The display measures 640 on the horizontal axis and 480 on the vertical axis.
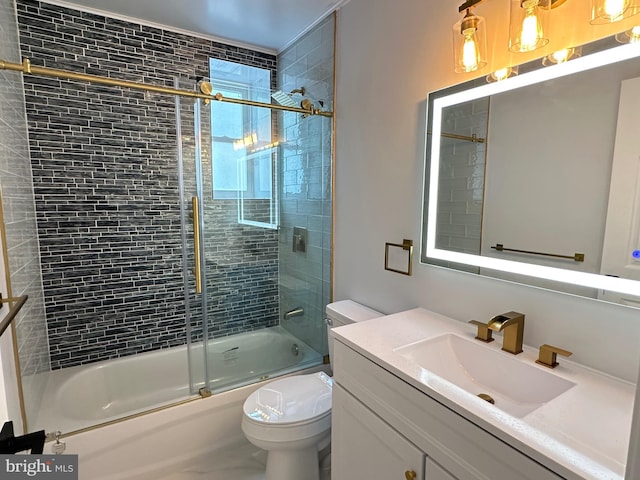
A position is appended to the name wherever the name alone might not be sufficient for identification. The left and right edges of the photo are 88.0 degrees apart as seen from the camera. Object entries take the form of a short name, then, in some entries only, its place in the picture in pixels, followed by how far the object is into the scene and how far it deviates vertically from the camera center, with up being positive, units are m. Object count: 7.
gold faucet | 1.15 -0.46
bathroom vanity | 0.73 -0.57
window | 2.31 +0.37
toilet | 1.57 -1.07
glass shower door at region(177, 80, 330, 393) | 2.17 -0.41
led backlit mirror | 0.99 +0.09
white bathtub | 2.08 -1.23
